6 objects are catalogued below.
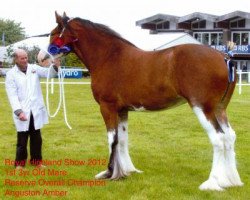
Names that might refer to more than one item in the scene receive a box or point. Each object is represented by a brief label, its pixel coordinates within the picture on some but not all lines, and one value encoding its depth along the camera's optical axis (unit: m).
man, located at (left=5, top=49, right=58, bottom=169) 6.79
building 51.81
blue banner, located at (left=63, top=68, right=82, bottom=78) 29.75
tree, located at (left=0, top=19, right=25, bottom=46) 89.94
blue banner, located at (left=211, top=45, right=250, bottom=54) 49.69
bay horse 5.62
